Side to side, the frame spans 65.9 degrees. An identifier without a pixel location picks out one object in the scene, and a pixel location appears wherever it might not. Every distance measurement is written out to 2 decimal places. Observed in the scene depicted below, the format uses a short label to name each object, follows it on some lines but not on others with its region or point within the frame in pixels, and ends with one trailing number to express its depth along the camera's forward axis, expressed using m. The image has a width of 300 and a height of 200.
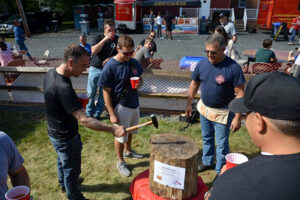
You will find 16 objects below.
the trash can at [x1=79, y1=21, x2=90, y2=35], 20.58
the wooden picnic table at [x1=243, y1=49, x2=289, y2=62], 7.95
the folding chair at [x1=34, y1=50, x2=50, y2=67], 8.12
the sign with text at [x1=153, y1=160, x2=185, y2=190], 2.68
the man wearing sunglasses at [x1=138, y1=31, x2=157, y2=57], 8.48
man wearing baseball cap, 1.09
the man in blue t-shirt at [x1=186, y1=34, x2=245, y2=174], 3.10
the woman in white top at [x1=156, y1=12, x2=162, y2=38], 19.05
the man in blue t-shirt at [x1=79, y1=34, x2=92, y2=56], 7.67
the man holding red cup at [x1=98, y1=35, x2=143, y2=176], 3.39
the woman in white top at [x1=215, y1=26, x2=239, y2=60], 6.87
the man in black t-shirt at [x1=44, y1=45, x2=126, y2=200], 2.54
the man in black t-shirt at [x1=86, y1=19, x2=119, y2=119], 4.92
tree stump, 2.67
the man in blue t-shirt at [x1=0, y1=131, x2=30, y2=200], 2.00
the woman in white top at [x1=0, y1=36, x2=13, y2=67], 7.35
